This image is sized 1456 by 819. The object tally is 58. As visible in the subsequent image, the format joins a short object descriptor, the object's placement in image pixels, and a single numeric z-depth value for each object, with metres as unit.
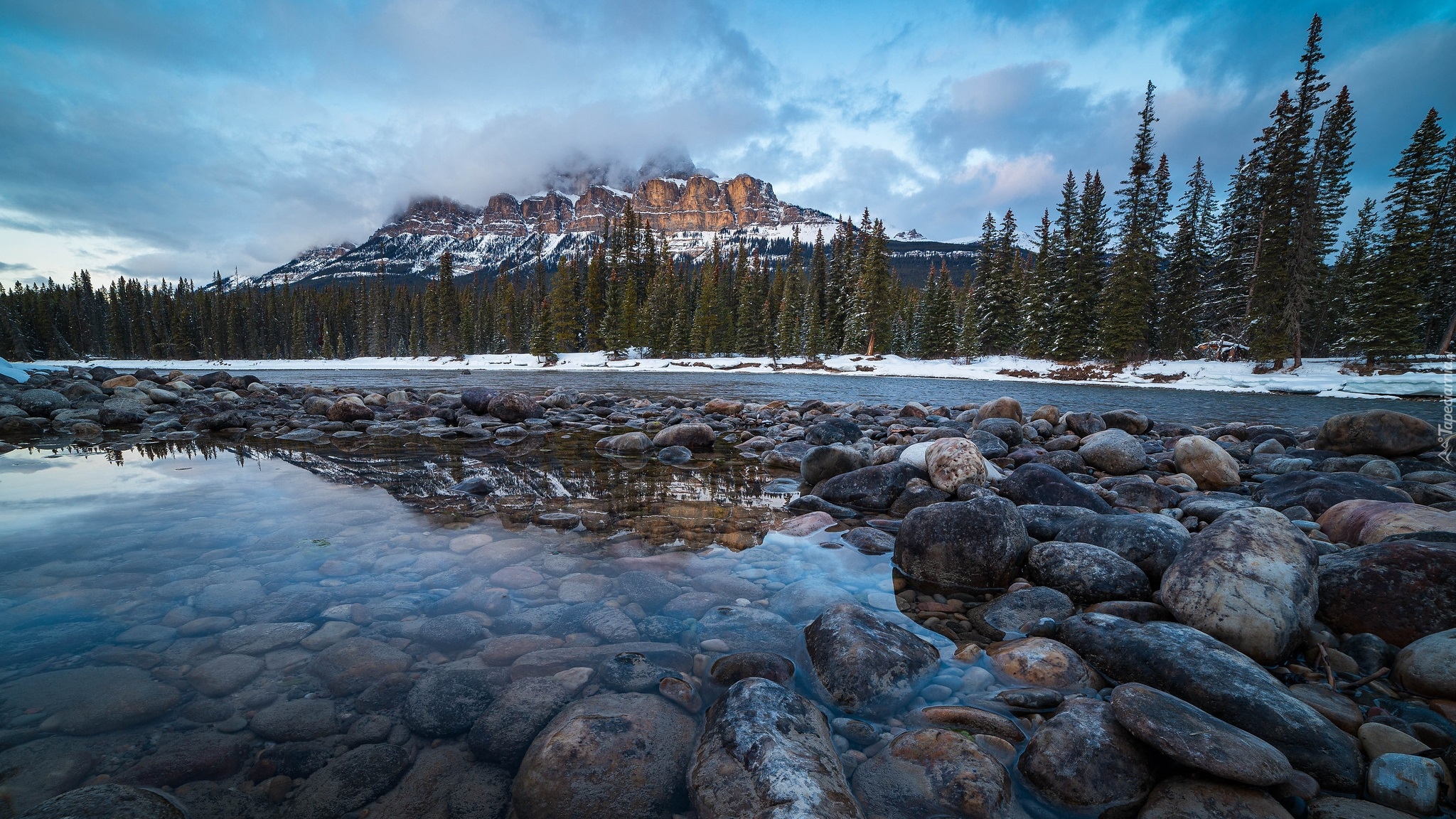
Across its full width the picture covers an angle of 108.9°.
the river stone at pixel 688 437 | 8.96
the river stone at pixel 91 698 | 2.17
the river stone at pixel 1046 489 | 4.89
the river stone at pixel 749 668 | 2.65
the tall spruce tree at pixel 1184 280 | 34.97
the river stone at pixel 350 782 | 1.85
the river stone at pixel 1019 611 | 3.21
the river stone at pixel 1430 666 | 2.20
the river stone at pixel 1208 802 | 1.66
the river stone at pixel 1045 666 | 2.59
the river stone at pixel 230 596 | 3.21
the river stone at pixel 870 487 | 5.78
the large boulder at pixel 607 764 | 1.89
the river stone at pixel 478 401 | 12.30
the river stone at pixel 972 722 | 2.23
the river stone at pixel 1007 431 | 8.60
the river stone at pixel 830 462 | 6.68
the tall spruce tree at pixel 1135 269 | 31.58
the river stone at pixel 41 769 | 1.75
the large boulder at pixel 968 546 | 3.79
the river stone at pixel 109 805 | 1.59
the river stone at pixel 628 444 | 8.60
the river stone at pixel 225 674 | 2.46
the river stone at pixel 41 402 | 11.05
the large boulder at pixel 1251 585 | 2.71
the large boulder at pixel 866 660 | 2.51
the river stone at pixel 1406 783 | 1.71
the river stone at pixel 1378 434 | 6.51
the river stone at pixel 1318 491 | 4.51
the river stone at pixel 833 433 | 8.84
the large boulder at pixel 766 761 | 1.74
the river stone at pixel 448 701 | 2.29
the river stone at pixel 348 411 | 11.01
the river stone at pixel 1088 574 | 3.39
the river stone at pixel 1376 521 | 3.35
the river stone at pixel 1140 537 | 3.56
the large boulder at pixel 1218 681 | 1.90
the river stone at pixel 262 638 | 2.79
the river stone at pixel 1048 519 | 4.28
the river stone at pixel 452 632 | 2.94
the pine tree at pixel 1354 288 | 26.97
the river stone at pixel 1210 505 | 4.61
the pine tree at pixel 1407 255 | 24.95
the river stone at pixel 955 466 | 5.73
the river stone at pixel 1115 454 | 6.65
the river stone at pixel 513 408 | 11.74
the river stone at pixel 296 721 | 2.19
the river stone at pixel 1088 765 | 1.89
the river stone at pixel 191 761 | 1.93
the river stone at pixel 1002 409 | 10.56
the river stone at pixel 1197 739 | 1.72
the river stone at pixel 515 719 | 2.15
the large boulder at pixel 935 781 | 1.86
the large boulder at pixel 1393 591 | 2.65
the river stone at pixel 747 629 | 3.02
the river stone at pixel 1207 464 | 6.06
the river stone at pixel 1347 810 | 1.64
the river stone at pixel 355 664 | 2.55
